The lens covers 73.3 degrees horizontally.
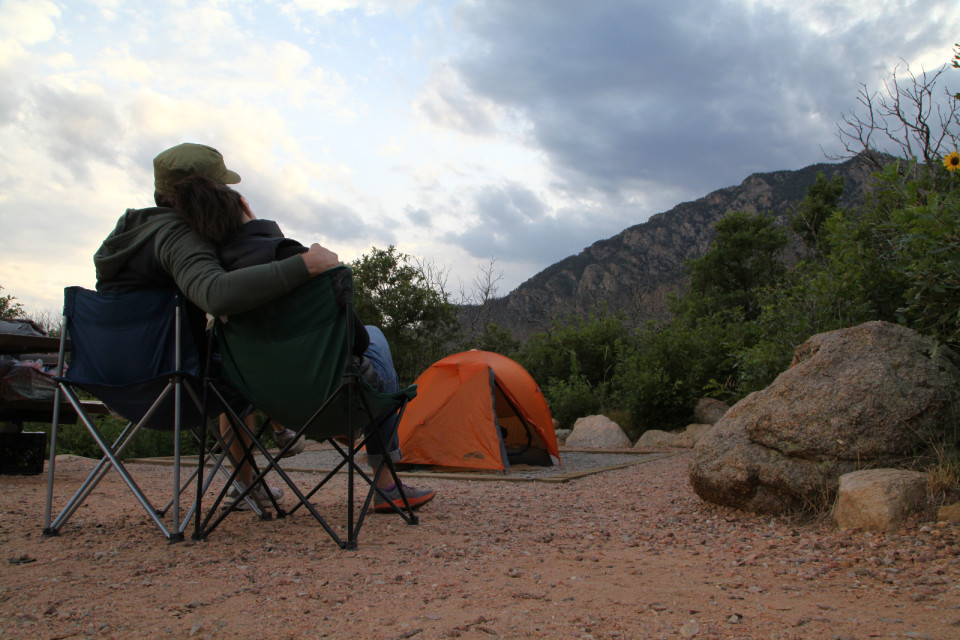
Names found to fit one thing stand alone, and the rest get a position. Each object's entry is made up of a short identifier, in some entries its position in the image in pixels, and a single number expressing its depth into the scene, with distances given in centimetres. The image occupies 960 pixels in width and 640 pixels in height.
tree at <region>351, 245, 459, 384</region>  1281
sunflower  328
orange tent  643
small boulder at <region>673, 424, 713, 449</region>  878
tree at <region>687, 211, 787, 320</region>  1587
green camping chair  247
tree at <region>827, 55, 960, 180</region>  415
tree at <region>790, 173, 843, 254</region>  1641
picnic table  401
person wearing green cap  241
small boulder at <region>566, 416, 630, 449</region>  937
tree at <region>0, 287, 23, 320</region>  1297
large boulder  300
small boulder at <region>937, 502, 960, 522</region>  248
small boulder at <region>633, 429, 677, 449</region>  910
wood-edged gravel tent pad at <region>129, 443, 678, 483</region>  560
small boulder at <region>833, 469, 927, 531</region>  257
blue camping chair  263
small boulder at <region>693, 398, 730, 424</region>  941
